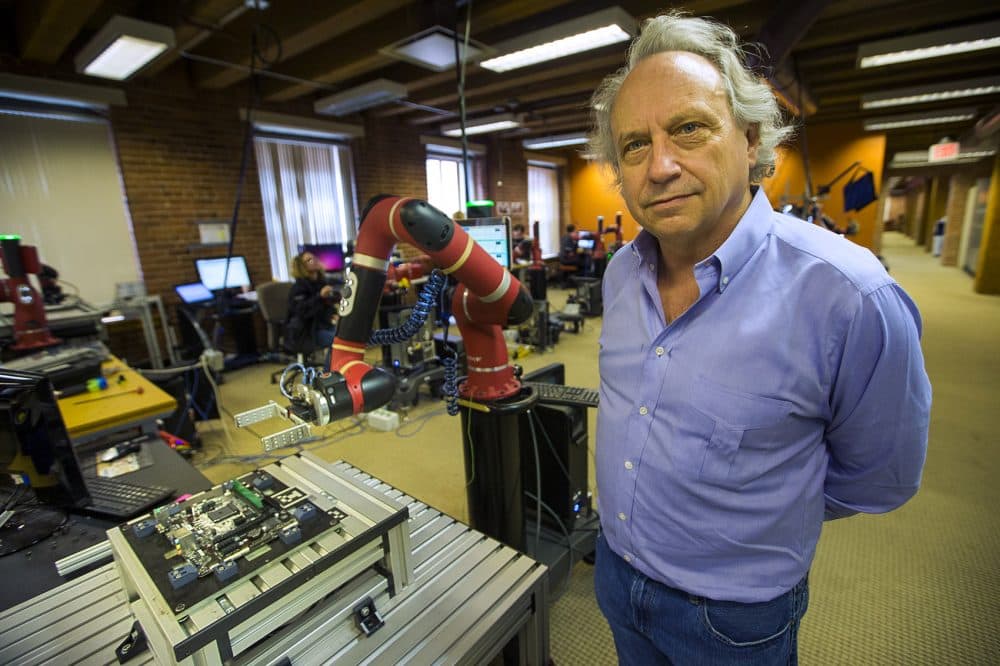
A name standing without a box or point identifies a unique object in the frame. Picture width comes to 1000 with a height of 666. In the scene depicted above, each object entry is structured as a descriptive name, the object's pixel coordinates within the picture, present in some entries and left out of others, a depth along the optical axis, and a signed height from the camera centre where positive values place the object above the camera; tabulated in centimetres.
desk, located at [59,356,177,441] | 161 -57
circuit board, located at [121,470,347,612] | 70 -49
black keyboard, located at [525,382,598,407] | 176 -63
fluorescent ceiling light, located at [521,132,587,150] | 762 +155
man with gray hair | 68 -24
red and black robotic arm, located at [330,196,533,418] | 82 -6
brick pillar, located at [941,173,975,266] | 1028 -10
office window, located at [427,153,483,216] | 757 +94
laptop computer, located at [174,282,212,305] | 461 -43
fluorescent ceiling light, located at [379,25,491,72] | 303 +133
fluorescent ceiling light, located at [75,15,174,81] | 298 +142
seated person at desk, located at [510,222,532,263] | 664 -21
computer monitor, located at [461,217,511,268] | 210 +1
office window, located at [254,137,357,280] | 562 +63
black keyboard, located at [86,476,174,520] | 120 -65
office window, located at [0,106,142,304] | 395 +52
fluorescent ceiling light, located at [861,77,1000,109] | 517 +141
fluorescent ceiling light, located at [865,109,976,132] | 688 +145
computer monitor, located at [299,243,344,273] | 560 -14
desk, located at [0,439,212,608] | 96 -67
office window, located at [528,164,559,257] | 1004 +64
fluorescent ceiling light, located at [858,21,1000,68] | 347 +135
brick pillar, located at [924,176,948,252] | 1423 +37
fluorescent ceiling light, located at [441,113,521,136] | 609 +151
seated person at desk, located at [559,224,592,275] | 885 -38
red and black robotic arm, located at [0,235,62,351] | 226 -18
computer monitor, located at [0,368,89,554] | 104 -48
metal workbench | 80 -70
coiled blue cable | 101 -17
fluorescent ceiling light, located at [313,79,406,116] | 449 +149
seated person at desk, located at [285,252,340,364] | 408 -57
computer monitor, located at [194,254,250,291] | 480 -26
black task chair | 455 -64
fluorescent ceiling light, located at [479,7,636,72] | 310 +142
